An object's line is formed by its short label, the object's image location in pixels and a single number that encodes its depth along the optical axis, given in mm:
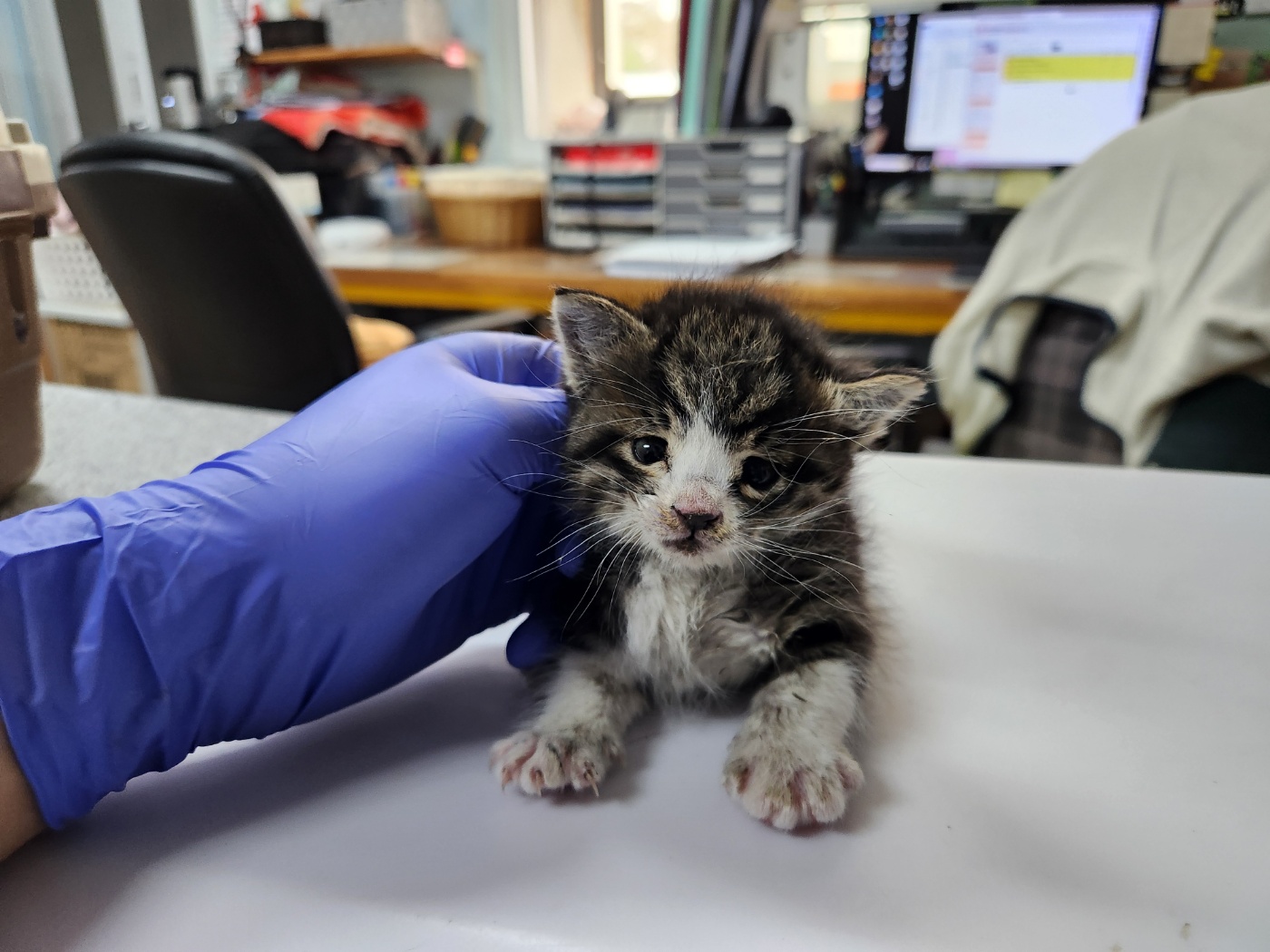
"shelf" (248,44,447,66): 3029
